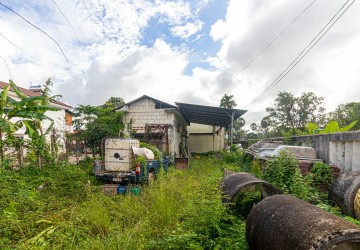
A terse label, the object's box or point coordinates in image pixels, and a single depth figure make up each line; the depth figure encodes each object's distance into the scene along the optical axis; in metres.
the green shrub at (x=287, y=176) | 4.98
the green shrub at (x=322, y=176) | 5.68
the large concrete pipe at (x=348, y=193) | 4.14
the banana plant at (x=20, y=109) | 5.04
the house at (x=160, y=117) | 14.69
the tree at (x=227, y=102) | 37.94
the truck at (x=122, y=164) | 7.94
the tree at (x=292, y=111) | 31.28
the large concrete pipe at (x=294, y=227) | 2.04
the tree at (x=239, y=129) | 48.18
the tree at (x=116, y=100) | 35.29
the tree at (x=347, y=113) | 20.64
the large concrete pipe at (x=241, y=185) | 4.26
